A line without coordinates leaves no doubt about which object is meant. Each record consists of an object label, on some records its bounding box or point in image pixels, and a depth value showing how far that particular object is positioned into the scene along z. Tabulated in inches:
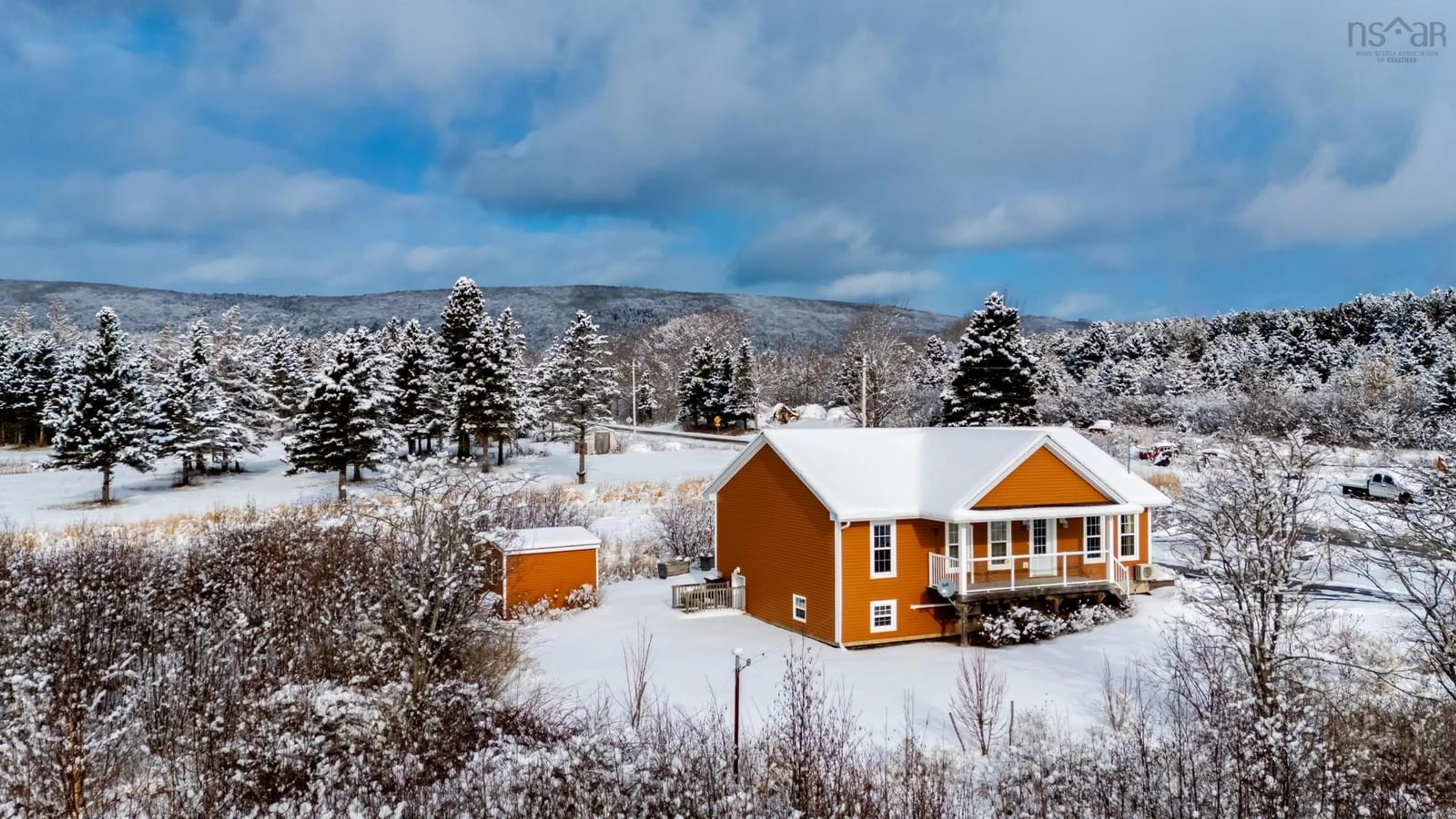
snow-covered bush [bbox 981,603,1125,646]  854.5
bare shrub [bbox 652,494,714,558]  1349.7
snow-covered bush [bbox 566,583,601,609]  1020.5
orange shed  994.1
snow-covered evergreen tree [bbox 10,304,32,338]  4119.1
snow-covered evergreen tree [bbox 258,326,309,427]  2519.7
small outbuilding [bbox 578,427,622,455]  2529.5
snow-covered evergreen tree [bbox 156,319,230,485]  2000.5
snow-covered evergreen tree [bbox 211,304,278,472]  2124.8
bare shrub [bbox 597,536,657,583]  1250.0
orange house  873.5
